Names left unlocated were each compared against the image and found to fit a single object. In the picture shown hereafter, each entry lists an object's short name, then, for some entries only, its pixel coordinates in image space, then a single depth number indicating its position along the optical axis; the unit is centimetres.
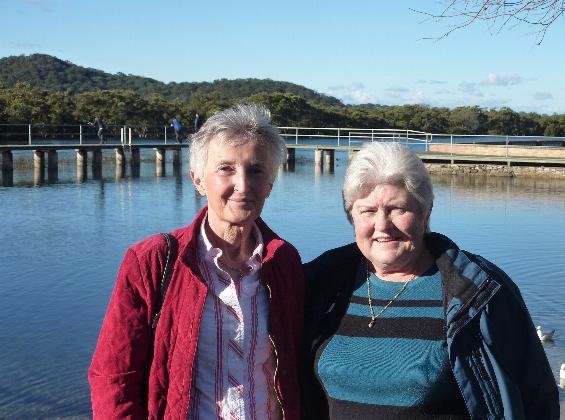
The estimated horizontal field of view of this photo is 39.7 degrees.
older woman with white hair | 205
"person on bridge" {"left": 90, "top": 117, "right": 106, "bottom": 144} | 3159
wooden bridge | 2617
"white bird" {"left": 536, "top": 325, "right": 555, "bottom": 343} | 706
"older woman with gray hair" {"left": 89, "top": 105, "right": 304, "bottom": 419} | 202
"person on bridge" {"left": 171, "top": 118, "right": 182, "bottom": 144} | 3173
